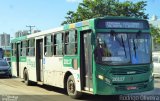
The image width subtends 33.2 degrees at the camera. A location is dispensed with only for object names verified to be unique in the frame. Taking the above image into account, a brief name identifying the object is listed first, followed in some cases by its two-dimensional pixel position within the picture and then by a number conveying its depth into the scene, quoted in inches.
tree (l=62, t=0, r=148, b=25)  967.5
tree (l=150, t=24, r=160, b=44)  1318.0
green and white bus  346.0
